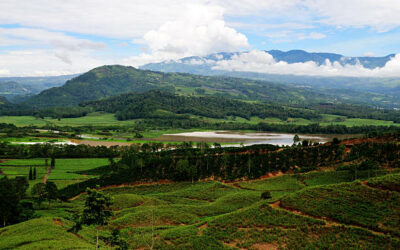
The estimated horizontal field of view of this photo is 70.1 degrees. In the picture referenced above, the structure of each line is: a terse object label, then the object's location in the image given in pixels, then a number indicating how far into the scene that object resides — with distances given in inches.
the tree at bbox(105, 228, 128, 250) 1407.5
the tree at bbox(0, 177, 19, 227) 2571.4
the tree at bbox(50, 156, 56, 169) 5038.4
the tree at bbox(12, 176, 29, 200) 3341.5
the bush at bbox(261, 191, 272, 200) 2581.2
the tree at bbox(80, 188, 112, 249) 1320.1
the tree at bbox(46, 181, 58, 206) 3348.9
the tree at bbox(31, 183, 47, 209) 3347.9
